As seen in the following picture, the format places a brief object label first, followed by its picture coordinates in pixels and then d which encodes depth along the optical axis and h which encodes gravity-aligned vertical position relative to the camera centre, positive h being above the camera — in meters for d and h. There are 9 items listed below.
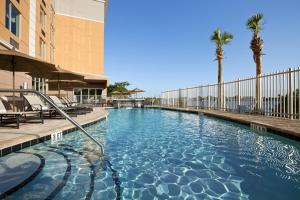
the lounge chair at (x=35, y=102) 5.02 -0.06
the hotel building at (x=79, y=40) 14.14 +7.43
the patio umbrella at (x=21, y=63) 3.87 +1.18
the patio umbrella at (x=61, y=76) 6.48 +1.22
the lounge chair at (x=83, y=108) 7.50 -0.35
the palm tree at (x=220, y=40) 12.01 +5.24
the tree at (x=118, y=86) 35.00 +3.73
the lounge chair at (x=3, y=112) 3.69 -0.32
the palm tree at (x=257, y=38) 8.61 +3.92
